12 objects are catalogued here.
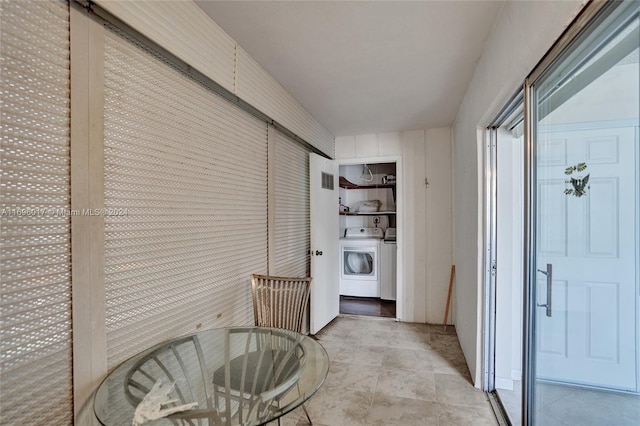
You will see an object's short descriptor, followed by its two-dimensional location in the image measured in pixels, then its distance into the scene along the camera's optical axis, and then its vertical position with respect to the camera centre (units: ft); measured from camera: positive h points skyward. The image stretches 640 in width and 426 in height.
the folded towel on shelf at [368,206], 18.22 +0.36
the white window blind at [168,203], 4.34 +0.16
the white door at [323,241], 11.22 -1.16
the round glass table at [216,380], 3.47 -2.42
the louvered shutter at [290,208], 9.46 +0.13
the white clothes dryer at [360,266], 16.28 -3.02
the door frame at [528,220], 3.27 -0.16
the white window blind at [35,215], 3.20 -0.03
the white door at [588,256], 3.29 -0.58
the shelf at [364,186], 17.66 +1.62
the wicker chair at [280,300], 7.02 -2.11
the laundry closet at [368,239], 16.06 -1.55
